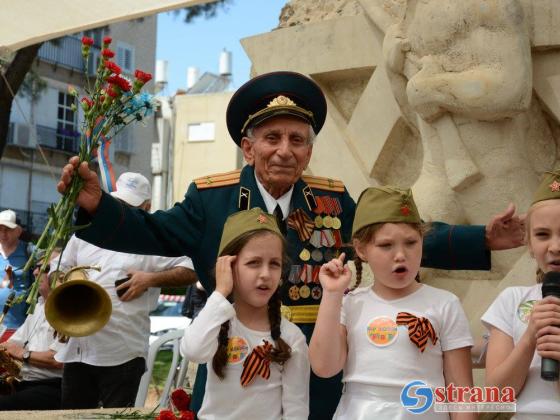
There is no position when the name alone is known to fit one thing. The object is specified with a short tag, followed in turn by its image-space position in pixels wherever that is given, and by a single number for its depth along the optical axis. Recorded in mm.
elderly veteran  3428
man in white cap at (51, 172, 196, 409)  5152
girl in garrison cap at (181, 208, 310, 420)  3021
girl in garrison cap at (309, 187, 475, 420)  2906
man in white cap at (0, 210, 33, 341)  6047
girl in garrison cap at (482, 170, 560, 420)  2635
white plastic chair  5117
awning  5414
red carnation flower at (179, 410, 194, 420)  3172
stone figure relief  4289
